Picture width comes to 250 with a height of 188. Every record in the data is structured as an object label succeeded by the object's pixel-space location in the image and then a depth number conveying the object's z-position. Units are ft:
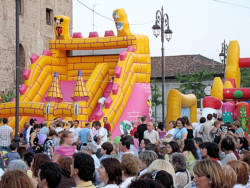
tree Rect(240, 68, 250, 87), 147.02
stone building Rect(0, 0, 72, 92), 113.06
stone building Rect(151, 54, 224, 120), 161.95
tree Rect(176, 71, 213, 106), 143.54
